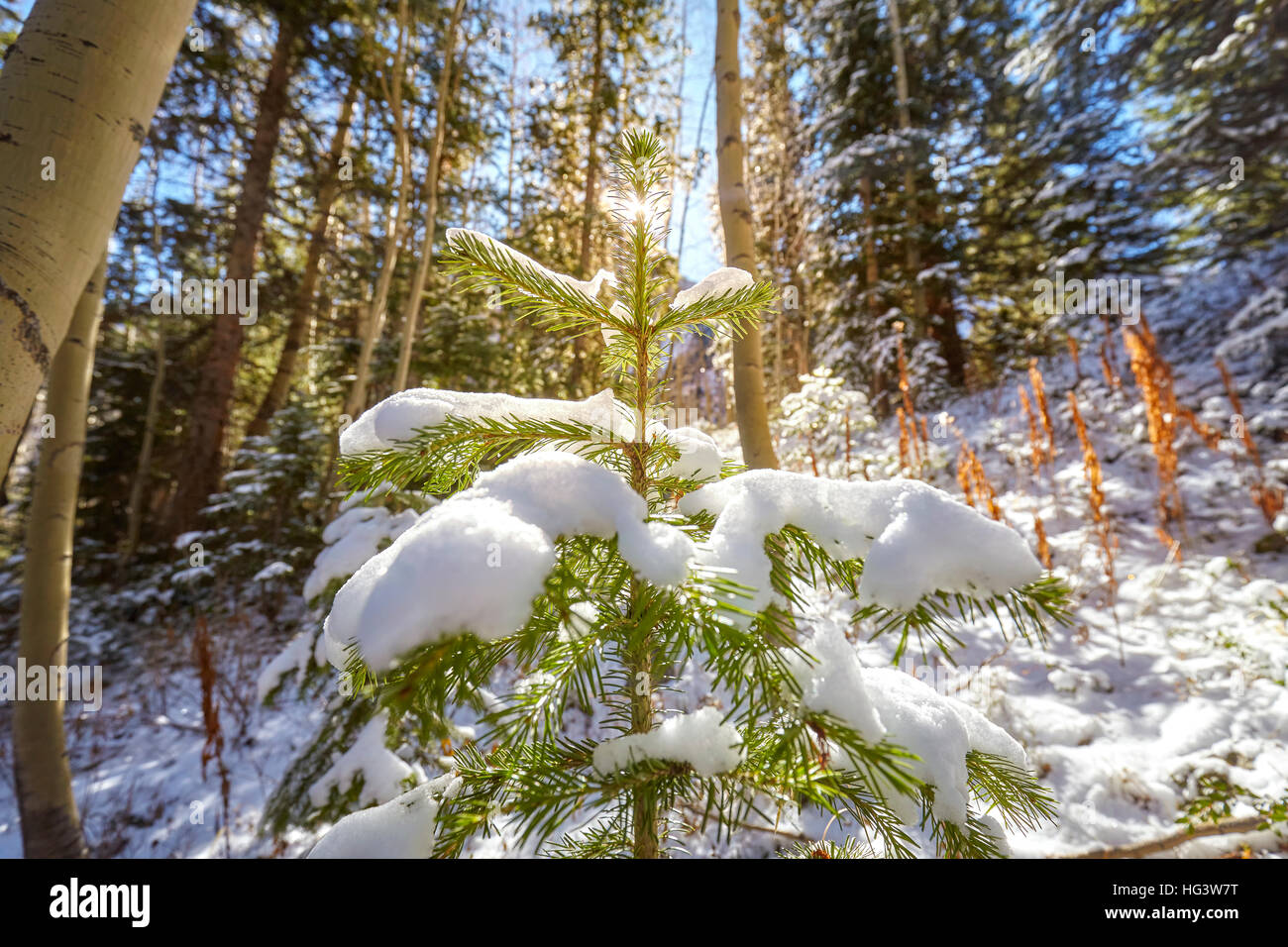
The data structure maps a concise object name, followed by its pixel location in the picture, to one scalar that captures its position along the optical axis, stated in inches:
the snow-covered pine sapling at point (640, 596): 22.4
